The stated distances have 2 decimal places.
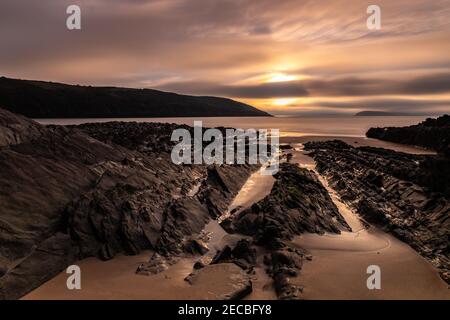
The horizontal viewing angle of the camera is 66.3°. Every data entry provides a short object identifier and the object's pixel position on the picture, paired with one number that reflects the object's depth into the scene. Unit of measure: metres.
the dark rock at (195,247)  10.44
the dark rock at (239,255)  9.38
